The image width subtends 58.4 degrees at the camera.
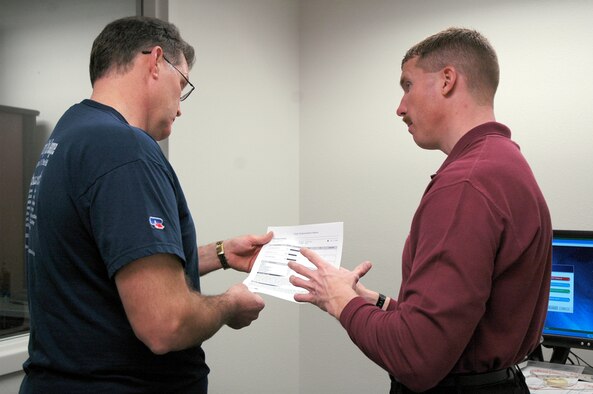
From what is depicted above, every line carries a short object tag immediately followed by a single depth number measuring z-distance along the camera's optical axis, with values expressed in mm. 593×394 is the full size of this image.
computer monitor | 1964
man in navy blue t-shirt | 1026
